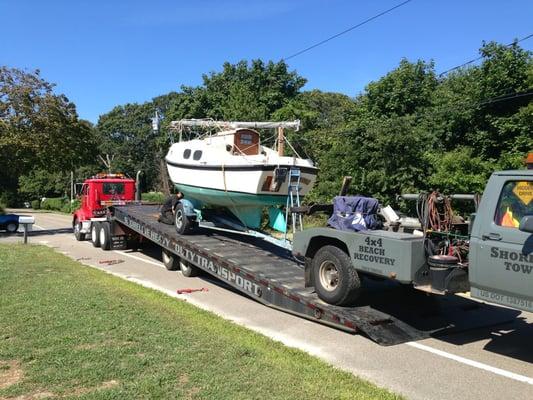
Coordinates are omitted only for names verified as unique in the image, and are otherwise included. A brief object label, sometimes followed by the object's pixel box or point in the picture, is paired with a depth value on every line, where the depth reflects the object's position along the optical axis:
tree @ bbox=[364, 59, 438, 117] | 24.61
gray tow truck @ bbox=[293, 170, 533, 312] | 5.92
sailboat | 10.48
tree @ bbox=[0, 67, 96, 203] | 25.84
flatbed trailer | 7.36
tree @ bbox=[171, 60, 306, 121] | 39.66
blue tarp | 7.65
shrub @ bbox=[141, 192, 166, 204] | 48.60
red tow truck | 20.62
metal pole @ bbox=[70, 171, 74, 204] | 67.54
